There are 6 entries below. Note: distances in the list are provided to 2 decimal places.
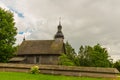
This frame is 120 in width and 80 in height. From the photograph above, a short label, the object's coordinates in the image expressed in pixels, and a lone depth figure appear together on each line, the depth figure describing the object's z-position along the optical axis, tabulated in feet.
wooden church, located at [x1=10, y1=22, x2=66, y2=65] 78.17
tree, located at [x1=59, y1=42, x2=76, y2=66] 59.93
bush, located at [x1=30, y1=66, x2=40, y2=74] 33.23
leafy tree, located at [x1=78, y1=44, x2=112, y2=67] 69.01
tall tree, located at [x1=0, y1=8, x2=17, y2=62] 55.01
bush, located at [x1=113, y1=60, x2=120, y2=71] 97.19
